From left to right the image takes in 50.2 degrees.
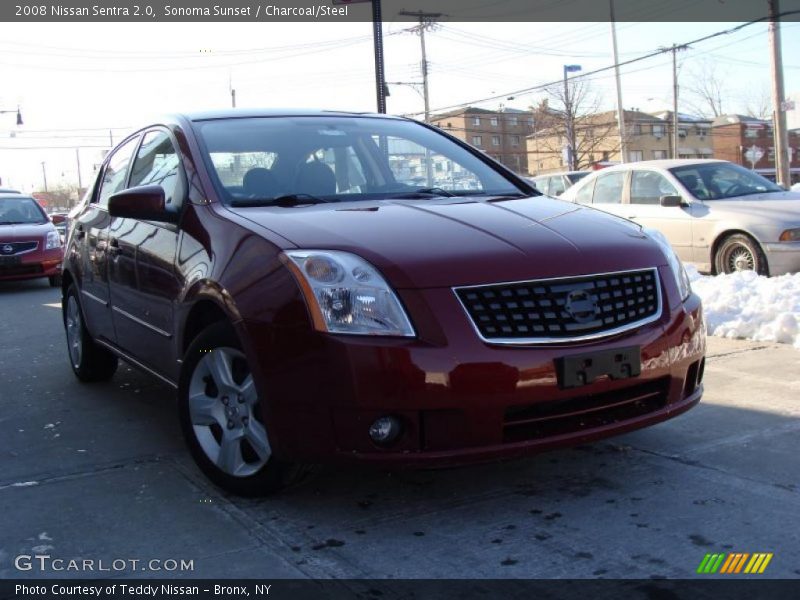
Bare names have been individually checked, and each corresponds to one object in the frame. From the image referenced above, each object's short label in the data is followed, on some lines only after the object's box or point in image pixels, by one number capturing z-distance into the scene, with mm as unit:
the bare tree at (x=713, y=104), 81875
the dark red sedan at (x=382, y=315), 2934
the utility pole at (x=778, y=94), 19391
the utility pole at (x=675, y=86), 56325
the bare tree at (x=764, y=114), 86138
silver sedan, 8914
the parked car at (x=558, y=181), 17250
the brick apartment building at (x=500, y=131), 74375
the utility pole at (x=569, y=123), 56625
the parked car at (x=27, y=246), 13508
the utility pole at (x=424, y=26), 42844
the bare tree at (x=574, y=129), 57250
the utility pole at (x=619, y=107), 38781
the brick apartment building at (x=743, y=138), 79312
